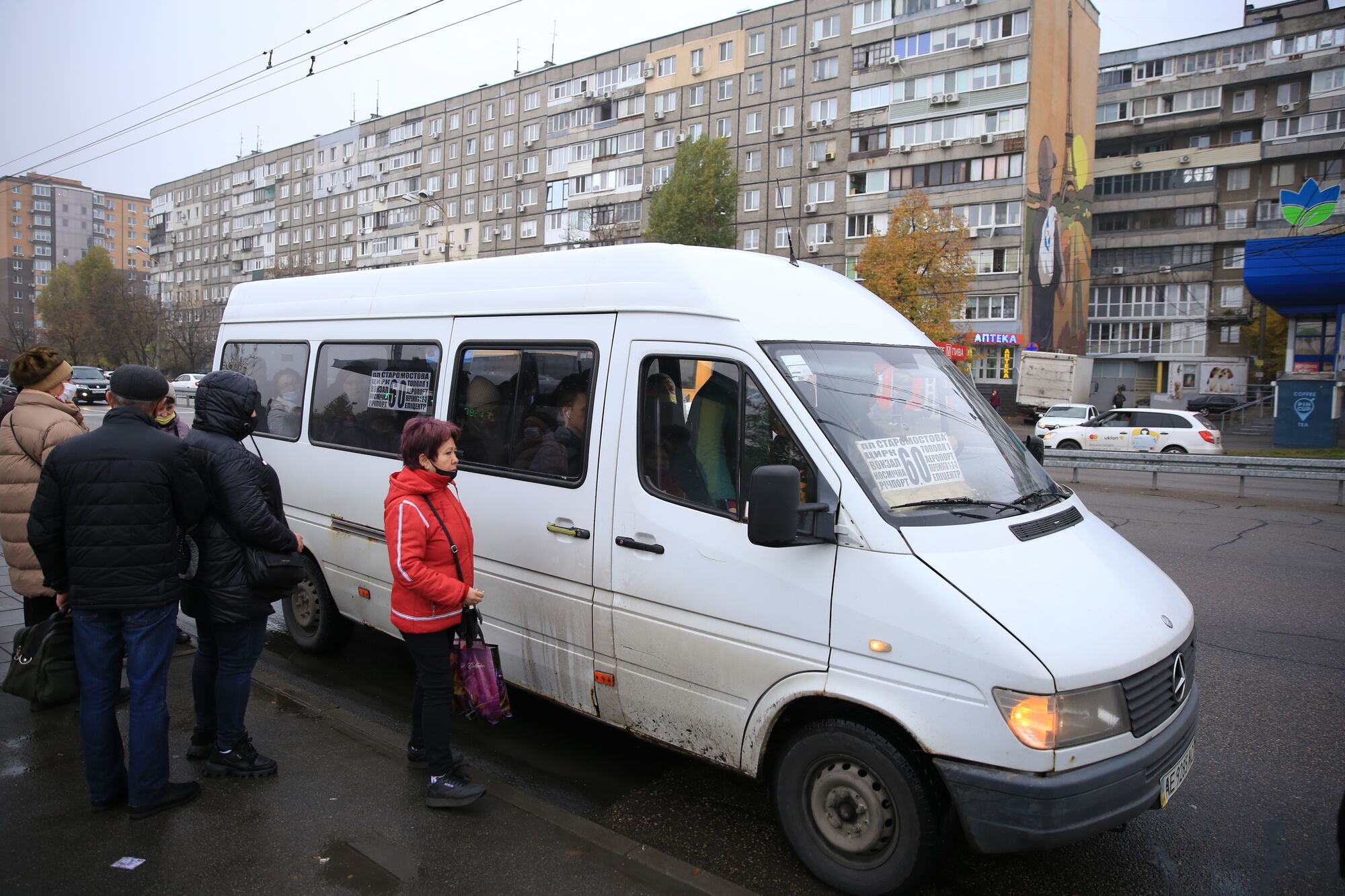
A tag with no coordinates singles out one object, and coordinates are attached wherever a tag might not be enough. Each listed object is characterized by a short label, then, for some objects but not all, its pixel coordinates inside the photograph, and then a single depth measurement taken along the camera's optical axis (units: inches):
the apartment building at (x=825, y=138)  1942.7
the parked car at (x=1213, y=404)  2016.7
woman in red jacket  145.6
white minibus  115.7
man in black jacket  137.3
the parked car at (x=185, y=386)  1840.6
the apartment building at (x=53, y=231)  5423.2
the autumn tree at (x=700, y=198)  1720.0
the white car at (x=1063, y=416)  1269.7
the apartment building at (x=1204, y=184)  2357.3
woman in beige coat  185.9
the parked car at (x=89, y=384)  1561.3
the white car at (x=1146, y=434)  992.9
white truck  1626.5
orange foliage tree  1572.3
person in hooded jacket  149.9
